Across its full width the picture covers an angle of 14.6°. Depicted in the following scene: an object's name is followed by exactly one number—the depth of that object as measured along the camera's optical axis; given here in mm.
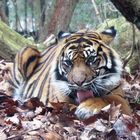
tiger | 4637
